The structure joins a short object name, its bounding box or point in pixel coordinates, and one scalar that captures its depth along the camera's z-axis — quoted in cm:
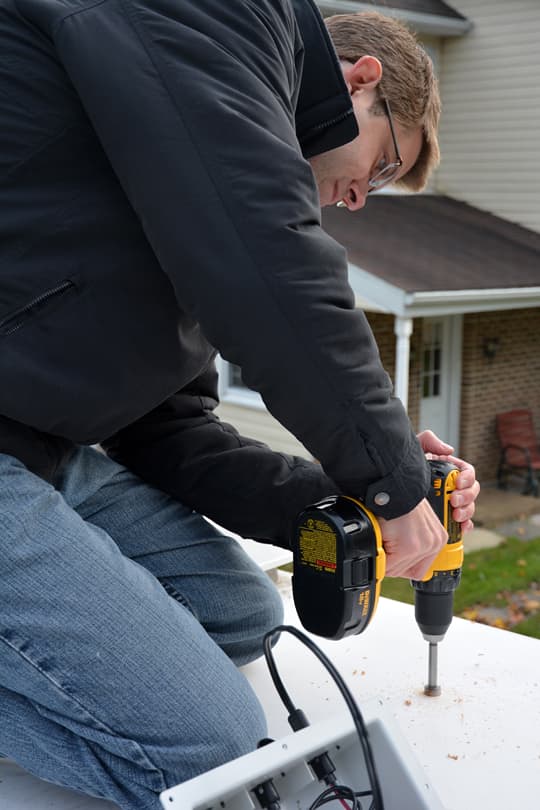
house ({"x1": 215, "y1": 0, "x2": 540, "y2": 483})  1012
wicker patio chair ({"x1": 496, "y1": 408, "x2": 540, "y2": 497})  1080
